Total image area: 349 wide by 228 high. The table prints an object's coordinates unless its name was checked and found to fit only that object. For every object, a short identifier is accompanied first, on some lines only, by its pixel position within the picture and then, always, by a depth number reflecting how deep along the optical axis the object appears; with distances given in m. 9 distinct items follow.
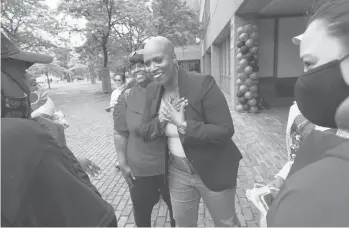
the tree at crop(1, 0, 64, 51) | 16.47
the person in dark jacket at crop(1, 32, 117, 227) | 0.81
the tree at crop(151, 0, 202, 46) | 21.48
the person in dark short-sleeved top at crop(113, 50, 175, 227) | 2.26
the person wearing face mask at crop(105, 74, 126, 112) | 4.71
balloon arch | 8.59
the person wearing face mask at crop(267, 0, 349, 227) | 0.62
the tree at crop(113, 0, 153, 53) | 19.23
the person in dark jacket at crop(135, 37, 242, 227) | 1.84
